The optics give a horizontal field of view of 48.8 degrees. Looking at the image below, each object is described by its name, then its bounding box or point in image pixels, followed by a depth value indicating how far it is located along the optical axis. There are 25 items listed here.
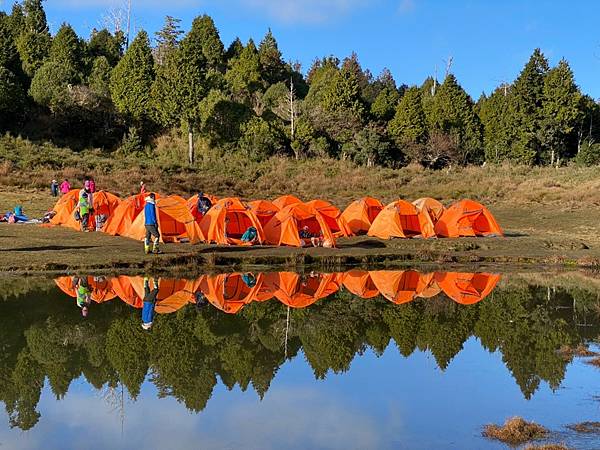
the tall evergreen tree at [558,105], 56.06
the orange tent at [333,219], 28.58
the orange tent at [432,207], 29.39
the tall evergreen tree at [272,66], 72.69
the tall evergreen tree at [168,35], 76.06
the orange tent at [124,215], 26.15
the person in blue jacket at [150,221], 21.03
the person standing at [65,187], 35.25
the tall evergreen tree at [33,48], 59.59
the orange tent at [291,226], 25.70
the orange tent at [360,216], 30.22
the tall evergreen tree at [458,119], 62.97
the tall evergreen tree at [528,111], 58.00
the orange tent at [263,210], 27.05
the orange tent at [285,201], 29.29
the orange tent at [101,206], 27.94
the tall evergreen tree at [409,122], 59.47
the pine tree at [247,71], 65.12
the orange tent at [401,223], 28.34
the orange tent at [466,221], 29.03
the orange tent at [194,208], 27.54
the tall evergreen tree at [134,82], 54.88
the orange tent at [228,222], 25.23
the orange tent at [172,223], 24.84
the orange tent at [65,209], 28.84
